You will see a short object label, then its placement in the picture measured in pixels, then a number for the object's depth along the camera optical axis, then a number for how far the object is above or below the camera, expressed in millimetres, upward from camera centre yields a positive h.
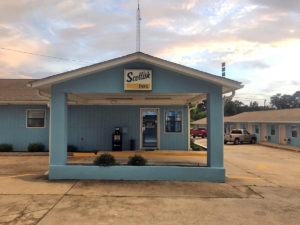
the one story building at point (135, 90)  8086 +1391
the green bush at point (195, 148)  14749 -1491
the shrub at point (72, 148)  12961 -1306
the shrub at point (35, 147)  13133 -1260
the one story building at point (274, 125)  21938 +139
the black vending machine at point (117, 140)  13117 -831
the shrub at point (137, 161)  8398 -1356
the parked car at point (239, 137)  24672 -1248
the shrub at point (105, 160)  8227 -1288
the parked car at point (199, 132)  34325 -955
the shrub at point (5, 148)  13109 -1307
